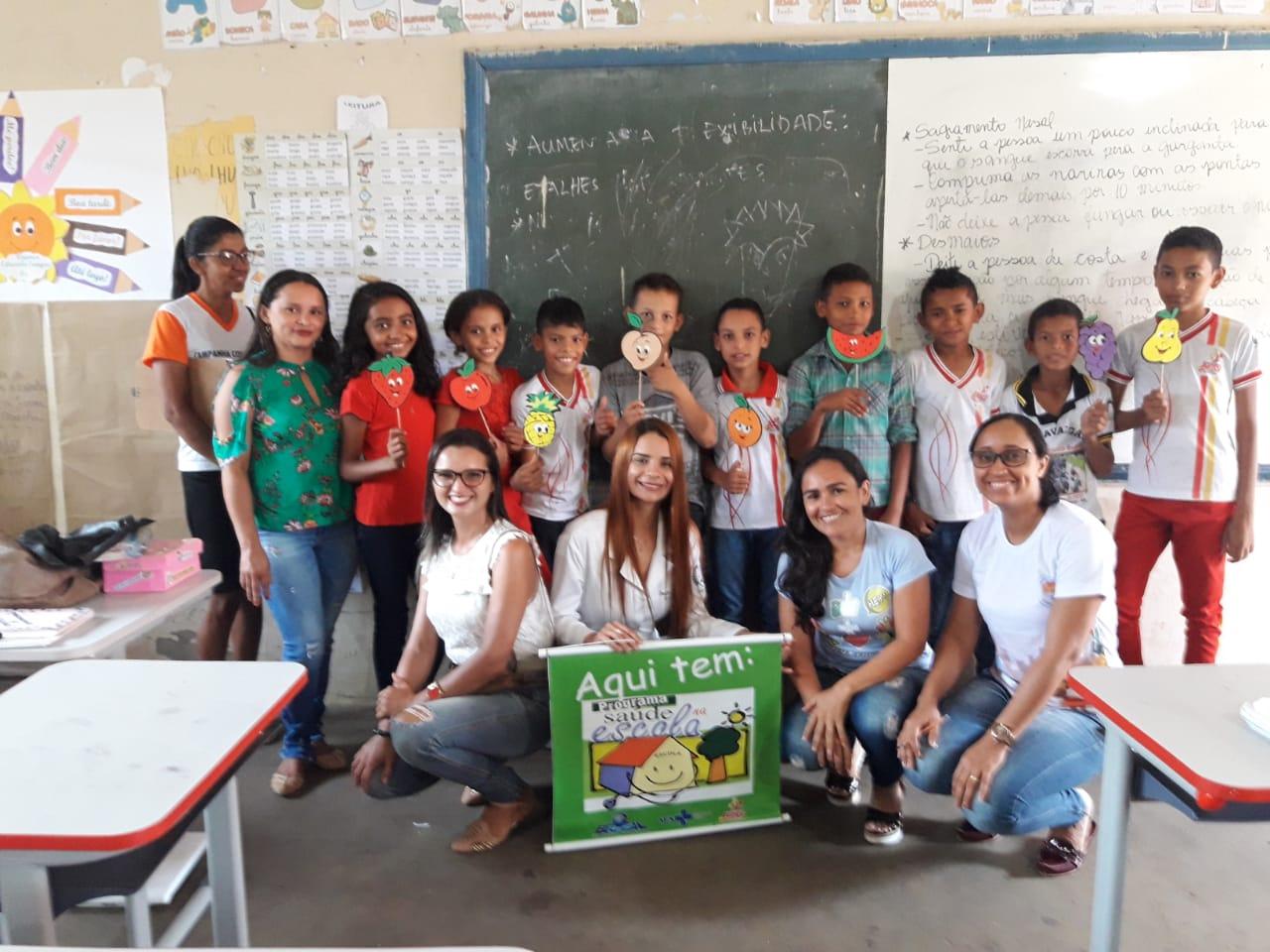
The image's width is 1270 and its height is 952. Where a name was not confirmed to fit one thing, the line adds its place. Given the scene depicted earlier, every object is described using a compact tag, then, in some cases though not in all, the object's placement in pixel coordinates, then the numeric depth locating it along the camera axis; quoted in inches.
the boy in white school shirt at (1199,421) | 111.8
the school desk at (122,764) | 47.8
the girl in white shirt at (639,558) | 94.2
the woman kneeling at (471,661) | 89.4
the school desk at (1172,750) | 53.6
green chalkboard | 117.3
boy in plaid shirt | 113.3
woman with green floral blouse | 100.8
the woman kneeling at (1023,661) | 83.9
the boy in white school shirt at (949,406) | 114.6
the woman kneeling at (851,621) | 92.3
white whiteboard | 115.8
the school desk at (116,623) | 73.6
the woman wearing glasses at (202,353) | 110.3
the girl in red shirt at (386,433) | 104.5
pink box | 87.8
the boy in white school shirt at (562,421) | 110.6
